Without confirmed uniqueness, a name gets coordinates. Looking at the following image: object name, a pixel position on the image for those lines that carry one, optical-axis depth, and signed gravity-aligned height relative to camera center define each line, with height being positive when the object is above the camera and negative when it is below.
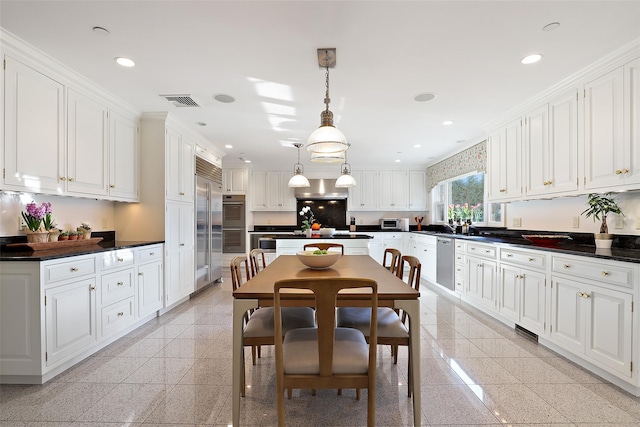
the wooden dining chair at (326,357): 1.39 -0.70
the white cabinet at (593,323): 2.07 -0.80
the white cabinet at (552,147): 2.90 +0.68
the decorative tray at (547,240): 3.01 -0.25
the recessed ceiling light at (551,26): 2.08 +1.27
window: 4.92 +0.23
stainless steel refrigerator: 4.83 -0.28
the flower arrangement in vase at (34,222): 2.55 -0.06
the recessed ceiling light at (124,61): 2.54 +1.27
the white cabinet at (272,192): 7.55 +0.54
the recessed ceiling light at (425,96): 3.27 +1.26
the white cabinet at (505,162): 3.64 +0.66
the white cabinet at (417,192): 7.51 +0.54
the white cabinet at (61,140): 2.35 +0.67
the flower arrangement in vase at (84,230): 3.08 -0.16
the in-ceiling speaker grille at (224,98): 3.27 +1.25
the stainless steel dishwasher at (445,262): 4.66 -0.75
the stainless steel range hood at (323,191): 7.31 +0.55
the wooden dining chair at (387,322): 1.89 -0.71
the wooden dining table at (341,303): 1.60 -0.46
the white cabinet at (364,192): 7.46 +0.53
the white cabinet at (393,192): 7.50 +0.54
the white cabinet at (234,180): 7.32 +0.81
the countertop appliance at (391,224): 7.38 -0.23
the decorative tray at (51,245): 2.46 -0.26
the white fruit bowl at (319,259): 2.24 -0.32
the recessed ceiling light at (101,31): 2.13 +1.26
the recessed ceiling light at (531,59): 2.48 +1.26
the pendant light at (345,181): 4.52 +0.48
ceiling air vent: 3.32 +1.25
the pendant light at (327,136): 2.27 +0.57
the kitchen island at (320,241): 4.46 -0.41
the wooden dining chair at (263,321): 1.93 -0.73
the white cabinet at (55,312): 2.14 -0.74
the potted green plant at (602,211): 2.66 +0.03
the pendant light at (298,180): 4.68 +0.52
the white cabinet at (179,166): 3.99 +0.66
